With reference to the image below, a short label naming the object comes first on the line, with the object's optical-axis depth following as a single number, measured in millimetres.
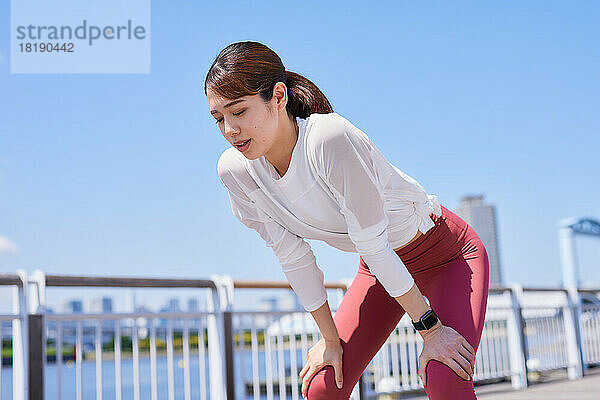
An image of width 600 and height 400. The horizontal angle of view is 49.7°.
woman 1424
